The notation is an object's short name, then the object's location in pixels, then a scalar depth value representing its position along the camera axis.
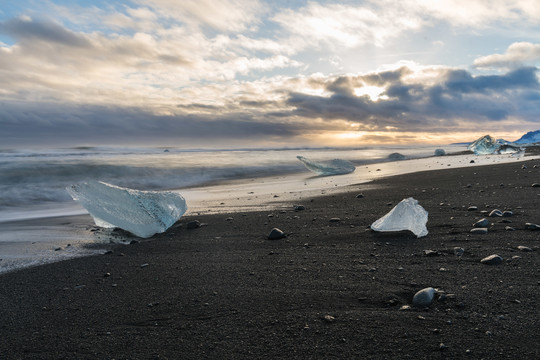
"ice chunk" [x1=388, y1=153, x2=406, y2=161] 22.03
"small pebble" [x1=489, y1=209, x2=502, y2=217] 3.69
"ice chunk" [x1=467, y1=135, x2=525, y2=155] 20.03
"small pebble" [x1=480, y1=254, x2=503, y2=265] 2.38
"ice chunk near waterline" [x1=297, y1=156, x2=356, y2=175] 12.09
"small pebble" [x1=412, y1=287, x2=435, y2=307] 1.86
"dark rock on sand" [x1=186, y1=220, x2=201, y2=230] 4.41
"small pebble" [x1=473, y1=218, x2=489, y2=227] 3.30
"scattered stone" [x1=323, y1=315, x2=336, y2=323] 1.78
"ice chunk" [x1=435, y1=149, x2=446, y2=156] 23.54
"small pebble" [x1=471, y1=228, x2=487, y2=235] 3.13
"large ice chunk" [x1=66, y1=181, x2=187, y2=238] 4.20
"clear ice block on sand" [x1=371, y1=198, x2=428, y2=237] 3.26
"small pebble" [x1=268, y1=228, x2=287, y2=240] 3.58
